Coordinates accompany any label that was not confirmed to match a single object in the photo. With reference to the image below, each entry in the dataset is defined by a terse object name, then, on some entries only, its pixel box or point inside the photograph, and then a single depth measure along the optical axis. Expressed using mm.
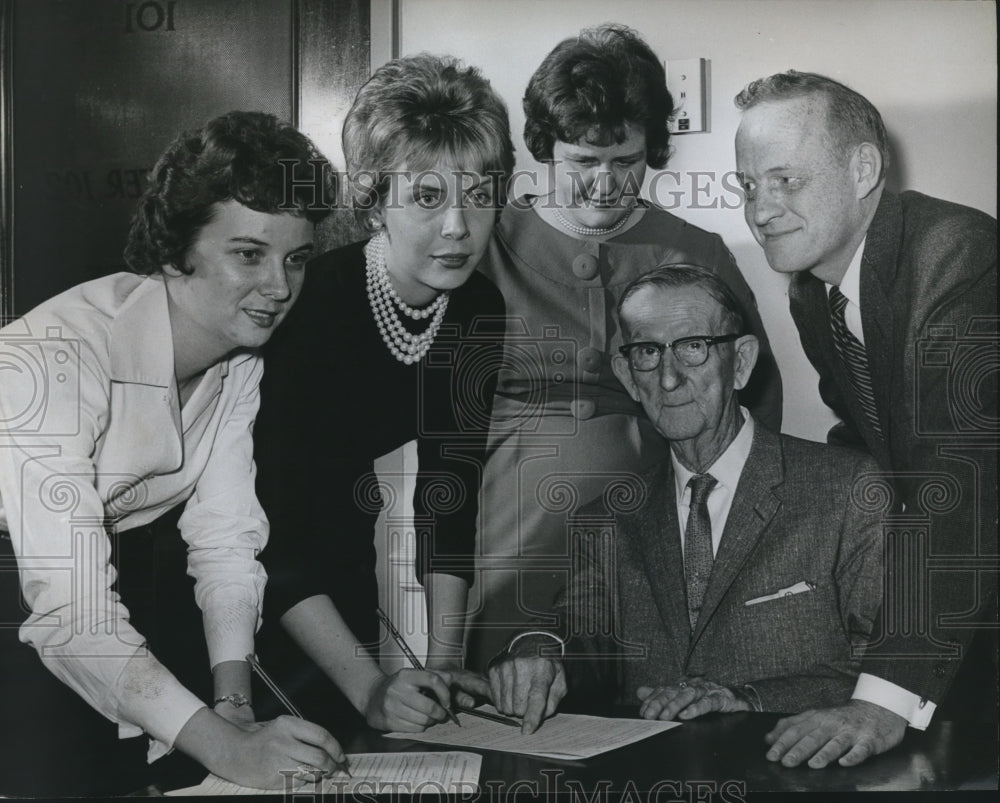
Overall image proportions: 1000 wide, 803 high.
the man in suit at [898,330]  2408
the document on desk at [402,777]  2141
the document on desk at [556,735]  2160
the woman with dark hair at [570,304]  2398
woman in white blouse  2287
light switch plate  2412
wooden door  2402
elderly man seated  2312
